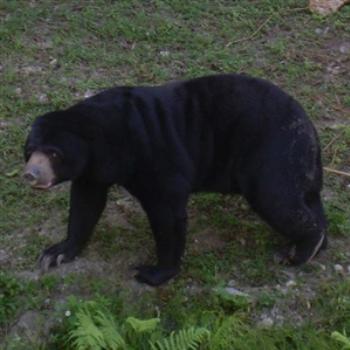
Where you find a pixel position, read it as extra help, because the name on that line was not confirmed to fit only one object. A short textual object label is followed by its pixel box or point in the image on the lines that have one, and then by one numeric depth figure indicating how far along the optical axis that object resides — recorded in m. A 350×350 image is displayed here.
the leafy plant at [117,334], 7.61
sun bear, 8.43
